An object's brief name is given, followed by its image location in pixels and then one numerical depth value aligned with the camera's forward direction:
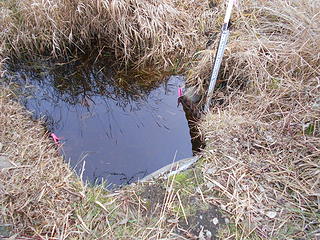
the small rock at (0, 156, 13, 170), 2.35
